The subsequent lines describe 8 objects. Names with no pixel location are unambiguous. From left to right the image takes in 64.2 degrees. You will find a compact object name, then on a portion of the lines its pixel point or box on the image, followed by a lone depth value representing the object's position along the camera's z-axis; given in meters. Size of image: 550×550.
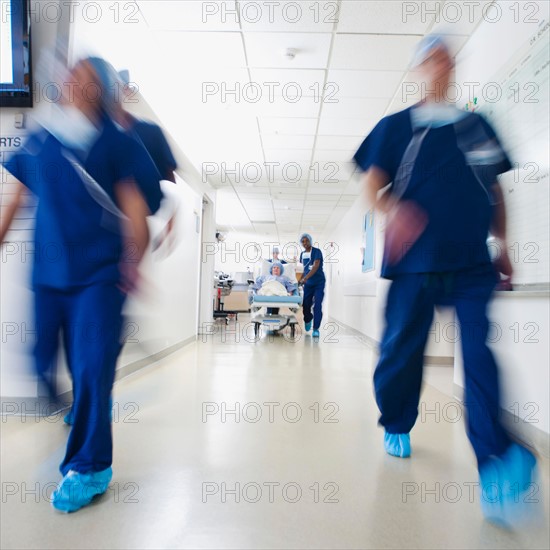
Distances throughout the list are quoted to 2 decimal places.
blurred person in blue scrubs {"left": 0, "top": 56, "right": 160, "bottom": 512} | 1.29
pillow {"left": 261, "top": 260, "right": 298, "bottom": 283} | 7.32
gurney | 6.32
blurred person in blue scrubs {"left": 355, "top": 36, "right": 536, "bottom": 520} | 1.28
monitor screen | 2.13
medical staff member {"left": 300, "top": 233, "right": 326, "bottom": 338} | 6.35
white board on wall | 1.98
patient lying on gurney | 6.52
